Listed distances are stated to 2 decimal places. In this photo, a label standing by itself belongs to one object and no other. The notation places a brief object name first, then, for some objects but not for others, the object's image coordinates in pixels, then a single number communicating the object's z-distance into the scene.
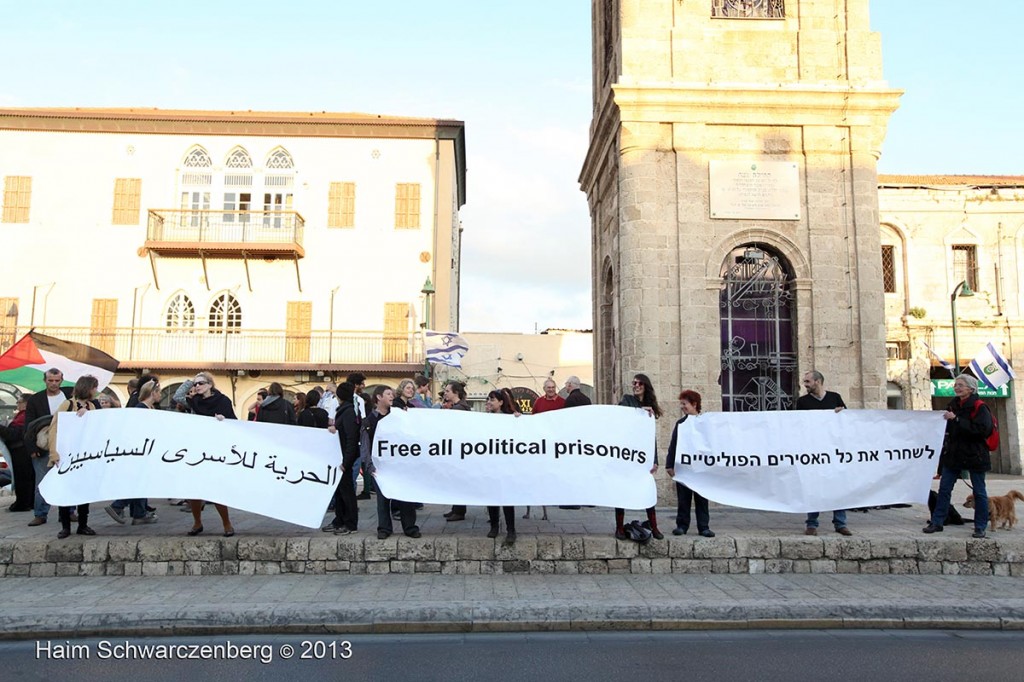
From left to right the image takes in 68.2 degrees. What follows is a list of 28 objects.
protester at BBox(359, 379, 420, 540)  7.97
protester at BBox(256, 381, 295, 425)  9.56
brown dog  8.77
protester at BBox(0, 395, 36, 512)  10.29
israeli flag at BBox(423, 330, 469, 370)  21.80
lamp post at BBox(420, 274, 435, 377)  20.99
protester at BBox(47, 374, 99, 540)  8.02
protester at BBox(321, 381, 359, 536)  8.38
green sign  25.72
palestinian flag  12.09
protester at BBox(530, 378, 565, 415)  10.41
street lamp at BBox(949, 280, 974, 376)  19.59
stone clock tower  12.31
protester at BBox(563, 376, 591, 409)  9.71
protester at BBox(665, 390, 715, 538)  8.30
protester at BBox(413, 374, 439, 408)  11.49
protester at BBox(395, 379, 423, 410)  10.22
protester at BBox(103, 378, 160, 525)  9.38
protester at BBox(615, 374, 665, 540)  8.46
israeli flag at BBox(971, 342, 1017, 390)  20.80
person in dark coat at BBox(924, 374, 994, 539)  8.33
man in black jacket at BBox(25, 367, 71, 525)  8.98
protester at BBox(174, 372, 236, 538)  8.70
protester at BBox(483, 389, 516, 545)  7.75
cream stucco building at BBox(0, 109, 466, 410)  26.91
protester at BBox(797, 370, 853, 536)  8.98
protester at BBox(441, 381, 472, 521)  9.71
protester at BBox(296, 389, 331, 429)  10.44
